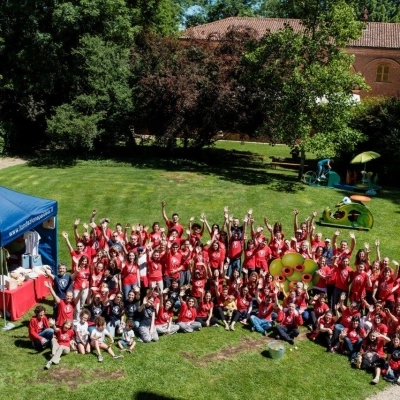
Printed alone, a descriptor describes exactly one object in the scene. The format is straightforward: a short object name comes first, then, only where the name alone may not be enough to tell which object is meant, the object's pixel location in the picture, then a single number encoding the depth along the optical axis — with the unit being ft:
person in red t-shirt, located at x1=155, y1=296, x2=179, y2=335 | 35.40
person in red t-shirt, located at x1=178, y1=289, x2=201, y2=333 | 36.15
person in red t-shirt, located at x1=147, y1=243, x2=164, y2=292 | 37.83
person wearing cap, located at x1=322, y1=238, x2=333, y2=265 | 39.95
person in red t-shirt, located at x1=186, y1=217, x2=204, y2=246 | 41.36
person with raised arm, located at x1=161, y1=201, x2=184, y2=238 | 42.62
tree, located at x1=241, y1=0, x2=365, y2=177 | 68.85
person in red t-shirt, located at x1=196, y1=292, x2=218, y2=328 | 37.11
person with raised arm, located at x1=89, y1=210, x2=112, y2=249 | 41.45
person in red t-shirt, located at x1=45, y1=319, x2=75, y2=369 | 31.89
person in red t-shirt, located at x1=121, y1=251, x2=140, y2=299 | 37.27
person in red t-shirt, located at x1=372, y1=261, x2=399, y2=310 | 35.73
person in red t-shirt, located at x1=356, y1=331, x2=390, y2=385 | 32.24
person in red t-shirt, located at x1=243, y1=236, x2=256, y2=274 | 40.09
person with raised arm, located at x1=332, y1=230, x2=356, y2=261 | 38.35
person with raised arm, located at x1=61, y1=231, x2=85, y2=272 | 38.04
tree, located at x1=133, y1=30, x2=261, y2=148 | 79.82
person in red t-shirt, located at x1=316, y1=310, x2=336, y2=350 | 35.04
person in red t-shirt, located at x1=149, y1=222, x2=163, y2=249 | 41.09
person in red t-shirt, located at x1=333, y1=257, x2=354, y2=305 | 36.88
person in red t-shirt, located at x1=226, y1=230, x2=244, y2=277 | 41.19
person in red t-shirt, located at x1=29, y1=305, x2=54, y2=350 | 32.81
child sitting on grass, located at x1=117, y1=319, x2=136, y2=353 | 33.56
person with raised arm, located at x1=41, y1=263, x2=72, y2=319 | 36.35
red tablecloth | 36.88
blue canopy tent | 36.47
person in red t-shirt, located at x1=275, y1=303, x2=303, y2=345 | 35.88
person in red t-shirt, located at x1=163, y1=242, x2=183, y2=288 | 38.83
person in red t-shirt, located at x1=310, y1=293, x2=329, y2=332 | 36.28
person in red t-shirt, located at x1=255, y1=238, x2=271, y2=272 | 40.04
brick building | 139.33
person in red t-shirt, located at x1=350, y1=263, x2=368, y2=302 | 36.06
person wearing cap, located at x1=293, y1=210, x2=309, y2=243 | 42.80
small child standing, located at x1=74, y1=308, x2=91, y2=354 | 32.83
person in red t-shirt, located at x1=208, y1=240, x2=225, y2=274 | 39.42
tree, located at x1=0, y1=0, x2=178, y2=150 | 85.87
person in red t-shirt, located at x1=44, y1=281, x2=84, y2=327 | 33.19
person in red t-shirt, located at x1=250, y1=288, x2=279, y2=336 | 36.83
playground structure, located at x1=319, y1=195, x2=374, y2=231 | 57.36
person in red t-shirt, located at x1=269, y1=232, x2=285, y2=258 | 40.52
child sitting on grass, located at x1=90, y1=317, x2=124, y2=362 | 32.73
